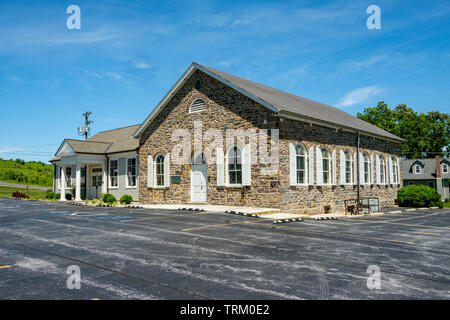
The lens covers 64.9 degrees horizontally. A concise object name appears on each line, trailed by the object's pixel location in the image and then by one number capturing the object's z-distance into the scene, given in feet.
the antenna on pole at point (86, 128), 142.61
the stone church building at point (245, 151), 55.52
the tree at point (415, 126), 176.35
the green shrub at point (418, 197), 87.97
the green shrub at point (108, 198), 76.49
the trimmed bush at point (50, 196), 96.28
